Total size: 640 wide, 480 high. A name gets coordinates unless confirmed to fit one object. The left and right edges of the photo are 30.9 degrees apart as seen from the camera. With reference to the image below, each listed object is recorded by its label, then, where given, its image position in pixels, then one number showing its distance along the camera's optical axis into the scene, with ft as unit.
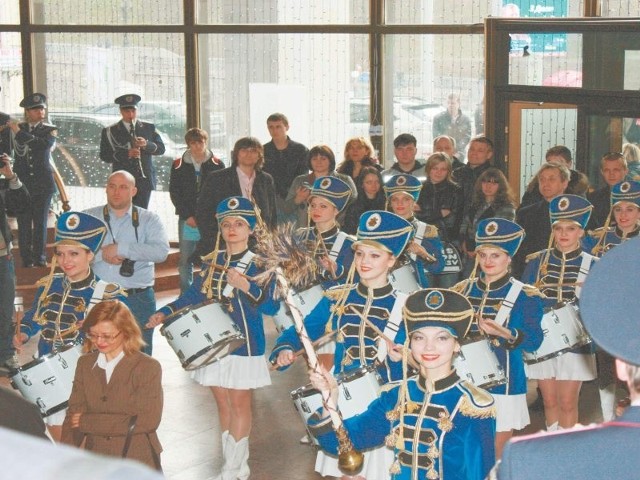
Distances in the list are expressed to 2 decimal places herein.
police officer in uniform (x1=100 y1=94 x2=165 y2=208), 36.83
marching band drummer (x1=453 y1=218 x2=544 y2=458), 19.33
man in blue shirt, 22.67
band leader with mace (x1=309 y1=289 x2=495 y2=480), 13.46
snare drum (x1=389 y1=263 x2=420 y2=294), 24.48
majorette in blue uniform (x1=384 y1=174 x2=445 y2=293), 26.84
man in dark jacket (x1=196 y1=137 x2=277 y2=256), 29.96
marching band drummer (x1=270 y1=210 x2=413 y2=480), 16.69
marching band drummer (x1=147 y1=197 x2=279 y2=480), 20.35
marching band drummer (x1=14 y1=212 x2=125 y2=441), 20.27
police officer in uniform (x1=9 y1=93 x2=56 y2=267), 36.58
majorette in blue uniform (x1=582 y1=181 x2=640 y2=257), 25.81
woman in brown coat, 17.01
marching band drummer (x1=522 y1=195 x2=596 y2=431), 21.48
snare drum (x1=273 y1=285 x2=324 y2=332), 22.67
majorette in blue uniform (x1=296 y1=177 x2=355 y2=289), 23.13
